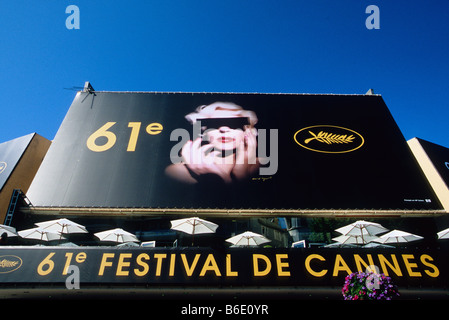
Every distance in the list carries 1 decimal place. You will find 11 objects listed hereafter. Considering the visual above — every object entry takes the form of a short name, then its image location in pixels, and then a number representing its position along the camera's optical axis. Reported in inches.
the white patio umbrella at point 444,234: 439.6
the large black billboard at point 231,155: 536.4
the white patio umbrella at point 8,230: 441.7
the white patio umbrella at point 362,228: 451.8
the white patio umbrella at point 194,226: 445.1
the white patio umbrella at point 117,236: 473.9
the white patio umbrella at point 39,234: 455.2
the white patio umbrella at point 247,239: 455.2
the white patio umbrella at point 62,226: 451.5
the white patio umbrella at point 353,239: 484.7
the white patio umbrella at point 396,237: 450.9
